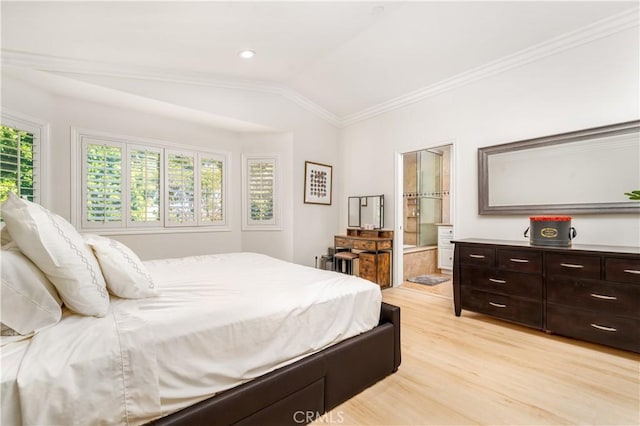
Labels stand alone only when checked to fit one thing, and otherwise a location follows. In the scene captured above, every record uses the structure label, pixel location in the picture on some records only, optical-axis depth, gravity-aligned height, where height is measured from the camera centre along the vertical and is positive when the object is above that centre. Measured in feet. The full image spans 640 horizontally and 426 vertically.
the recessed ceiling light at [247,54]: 10.46 +5.79
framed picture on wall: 15.47 +1.67
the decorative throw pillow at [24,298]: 3.39 -1.00
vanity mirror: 14.94 +0.06
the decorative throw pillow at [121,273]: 4.78 -0.98
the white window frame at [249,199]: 15.07 +0.75
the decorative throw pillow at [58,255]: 3.73 -0.54
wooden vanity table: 13.89 -1.96
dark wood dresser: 7.36 -2.19
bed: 3.18 -1.81
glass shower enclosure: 20.18 +1.09
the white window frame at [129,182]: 11.89 +1.35
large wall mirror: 8.45 +1.28
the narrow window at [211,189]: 14.02 +1.20
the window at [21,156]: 9.04 +1.88
